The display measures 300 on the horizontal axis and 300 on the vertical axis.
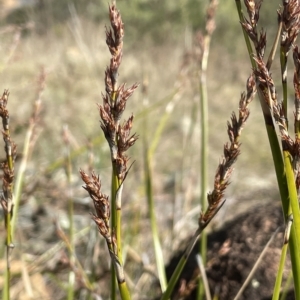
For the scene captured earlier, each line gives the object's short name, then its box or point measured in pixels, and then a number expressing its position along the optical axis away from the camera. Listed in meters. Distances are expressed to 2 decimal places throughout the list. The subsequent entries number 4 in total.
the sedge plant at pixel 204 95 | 0.72
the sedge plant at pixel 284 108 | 0.32
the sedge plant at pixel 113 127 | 0.31
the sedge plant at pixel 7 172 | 0.38
